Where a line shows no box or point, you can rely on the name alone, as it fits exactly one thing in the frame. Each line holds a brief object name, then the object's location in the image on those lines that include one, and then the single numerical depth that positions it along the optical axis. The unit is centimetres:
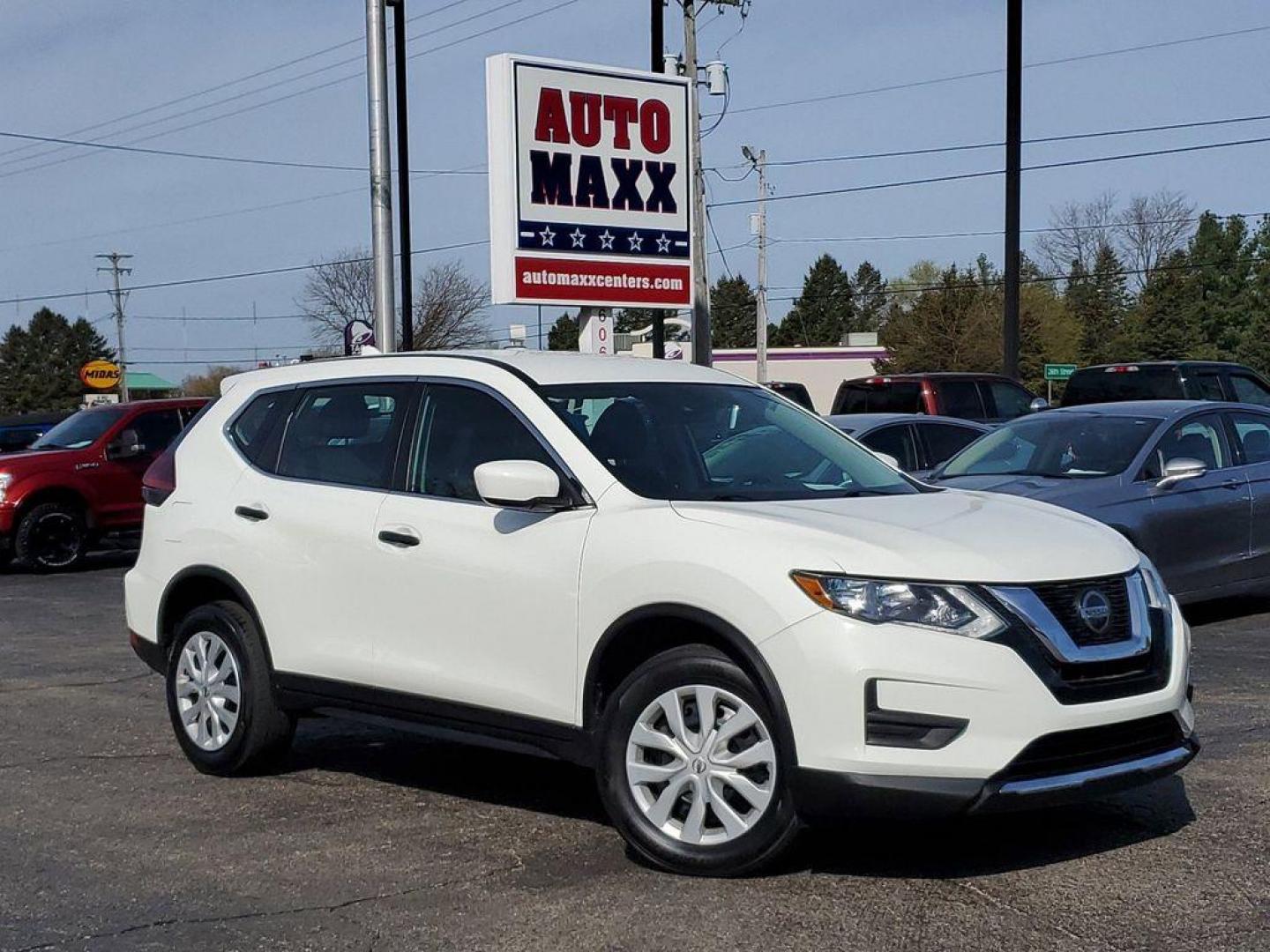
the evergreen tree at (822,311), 13300
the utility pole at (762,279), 5219
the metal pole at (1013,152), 2472
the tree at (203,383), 9481
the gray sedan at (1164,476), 1070
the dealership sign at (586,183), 1566
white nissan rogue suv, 502
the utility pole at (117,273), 9219
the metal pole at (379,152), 2019
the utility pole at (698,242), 2945
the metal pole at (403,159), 3231
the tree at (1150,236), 9144
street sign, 4453
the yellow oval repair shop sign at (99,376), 6731
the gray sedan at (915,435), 1565
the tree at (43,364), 11844
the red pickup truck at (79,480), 1806
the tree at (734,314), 12950
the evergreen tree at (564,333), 12466
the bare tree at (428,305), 6281
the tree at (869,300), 13488
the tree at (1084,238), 9544
